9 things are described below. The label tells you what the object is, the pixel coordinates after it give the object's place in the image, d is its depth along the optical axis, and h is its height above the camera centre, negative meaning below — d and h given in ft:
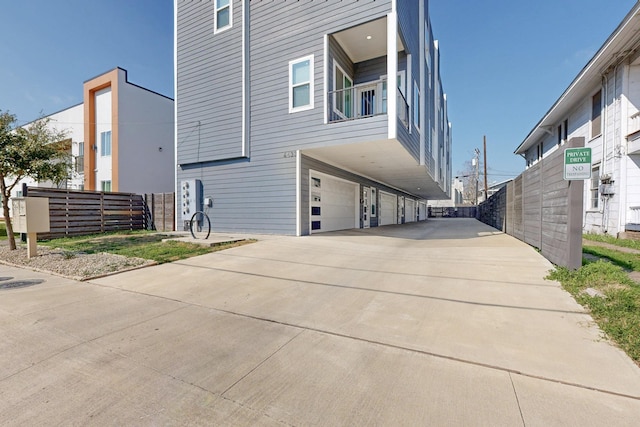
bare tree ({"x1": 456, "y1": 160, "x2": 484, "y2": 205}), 173.25 +14.47
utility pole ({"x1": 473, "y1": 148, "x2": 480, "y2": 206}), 135.80 +23.01
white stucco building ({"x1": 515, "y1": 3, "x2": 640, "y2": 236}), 29.78 +9.80
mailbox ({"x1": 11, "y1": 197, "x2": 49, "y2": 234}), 21.18 -0.43
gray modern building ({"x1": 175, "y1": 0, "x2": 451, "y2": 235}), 28.22 +11.79
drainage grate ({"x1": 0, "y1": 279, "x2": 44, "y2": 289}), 15.01 -4.13
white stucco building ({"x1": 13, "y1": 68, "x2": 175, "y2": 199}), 52.06 +14.30
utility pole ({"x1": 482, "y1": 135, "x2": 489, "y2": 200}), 102.33 +18.18
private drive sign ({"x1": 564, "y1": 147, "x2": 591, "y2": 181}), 14.02 +2.17
